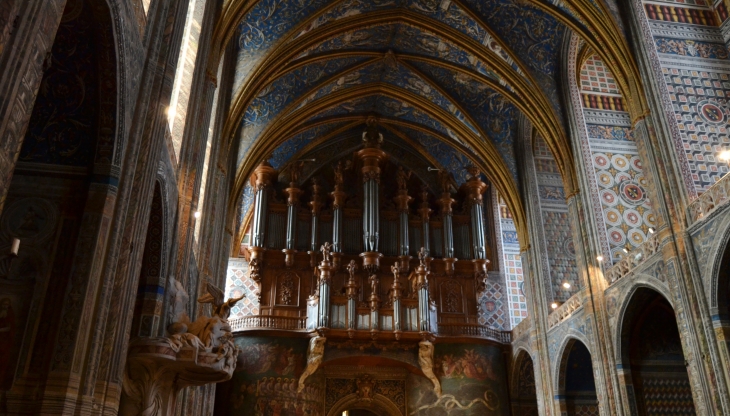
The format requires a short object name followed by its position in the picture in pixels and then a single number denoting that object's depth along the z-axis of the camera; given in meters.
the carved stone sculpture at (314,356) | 19.58
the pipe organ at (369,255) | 20.25
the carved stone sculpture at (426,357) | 20.03
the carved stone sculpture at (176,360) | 8.16
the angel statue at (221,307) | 10.62
